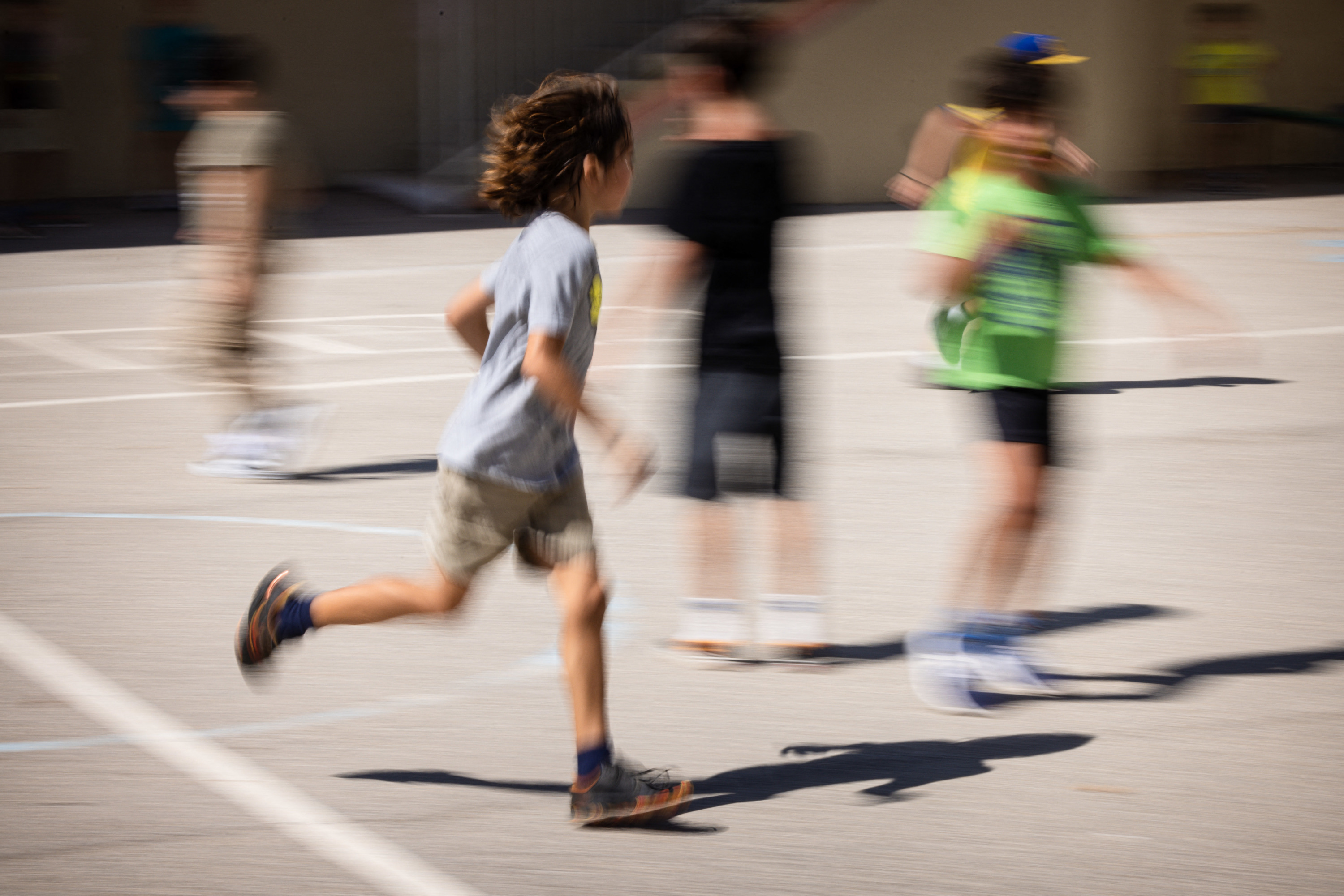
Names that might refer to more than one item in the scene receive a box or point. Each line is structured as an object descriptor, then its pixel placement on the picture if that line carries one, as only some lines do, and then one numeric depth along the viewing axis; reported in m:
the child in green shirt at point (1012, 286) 9.66
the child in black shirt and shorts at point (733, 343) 10.52
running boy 7.98
